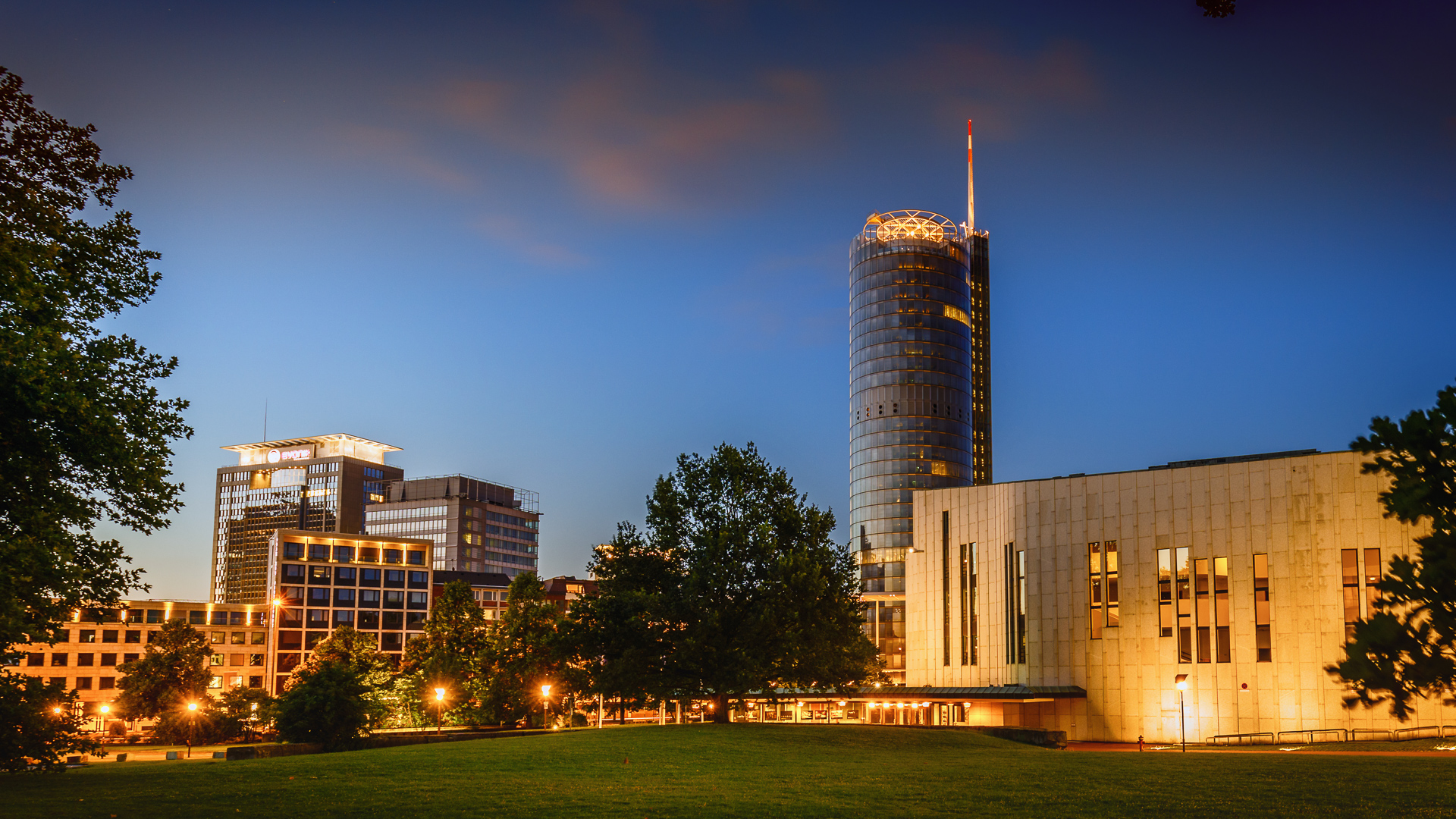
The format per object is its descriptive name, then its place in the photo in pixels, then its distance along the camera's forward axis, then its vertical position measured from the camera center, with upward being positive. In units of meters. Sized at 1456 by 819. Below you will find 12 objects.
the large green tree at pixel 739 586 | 56.72 -0.73
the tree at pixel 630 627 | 57.59 -2.92
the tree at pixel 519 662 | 81.25 -6.73
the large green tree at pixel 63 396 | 25.30 +3.99
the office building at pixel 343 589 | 174.88 -3.47
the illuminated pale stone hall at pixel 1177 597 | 70.38 -1.30
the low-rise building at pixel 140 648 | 152.25 -11.68
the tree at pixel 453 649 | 85.22 -6.24
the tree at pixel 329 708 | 60.72 -7.65
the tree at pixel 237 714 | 96.25 -12.84
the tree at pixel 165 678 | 106.25 -10.80
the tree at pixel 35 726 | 30.19 -4.49
